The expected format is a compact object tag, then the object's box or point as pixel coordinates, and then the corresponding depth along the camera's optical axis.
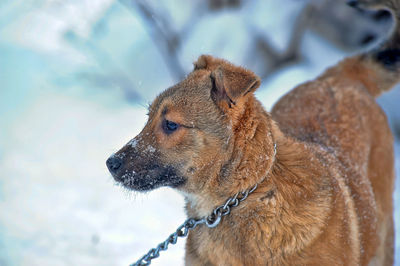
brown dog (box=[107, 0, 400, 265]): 2.64
